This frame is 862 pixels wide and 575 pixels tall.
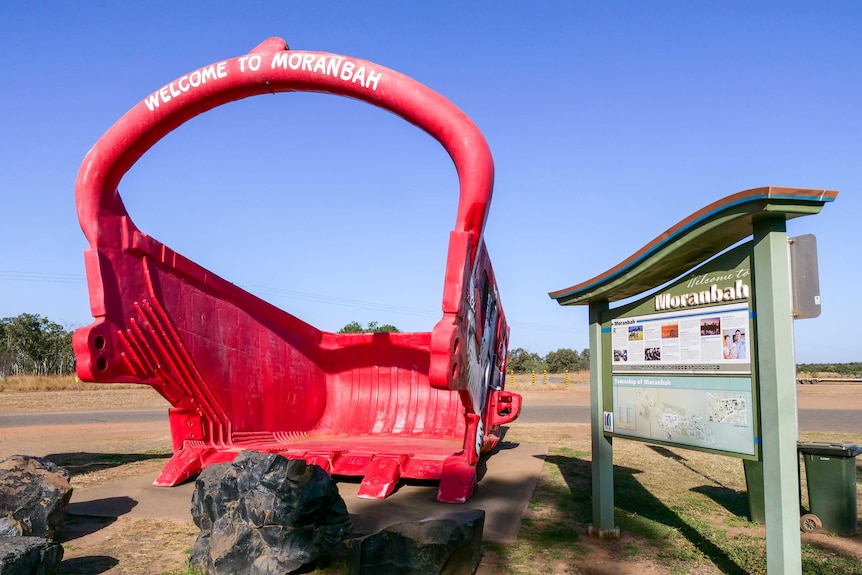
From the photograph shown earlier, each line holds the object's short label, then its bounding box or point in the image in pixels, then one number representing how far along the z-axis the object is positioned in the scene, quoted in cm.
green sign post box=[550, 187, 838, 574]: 348
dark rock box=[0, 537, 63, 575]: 325
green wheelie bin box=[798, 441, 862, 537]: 514
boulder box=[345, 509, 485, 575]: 357
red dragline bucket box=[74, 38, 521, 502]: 559
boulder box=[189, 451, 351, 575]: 393
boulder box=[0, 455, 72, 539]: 446
